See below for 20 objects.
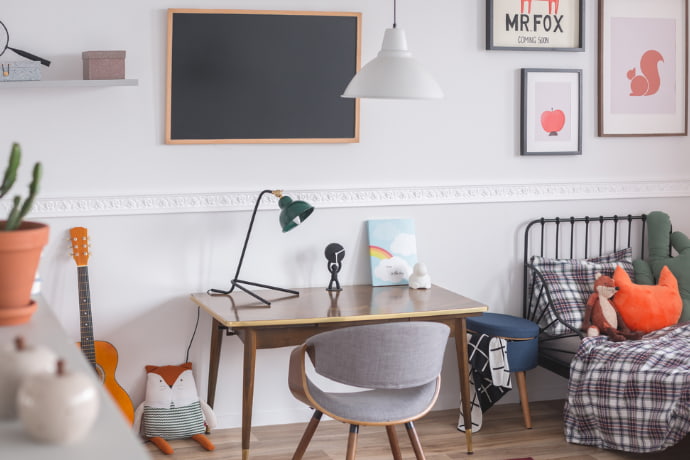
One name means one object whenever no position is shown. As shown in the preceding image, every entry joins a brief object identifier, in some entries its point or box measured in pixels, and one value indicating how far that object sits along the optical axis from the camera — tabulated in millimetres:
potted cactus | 1365
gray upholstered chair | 2750
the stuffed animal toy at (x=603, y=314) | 3859
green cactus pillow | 4160
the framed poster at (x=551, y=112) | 4160
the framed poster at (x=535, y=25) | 4074
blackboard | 3693
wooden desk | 3258
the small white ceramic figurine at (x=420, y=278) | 3859
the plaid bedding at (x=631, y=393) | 3330
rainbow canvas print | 3988
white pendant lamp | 3004
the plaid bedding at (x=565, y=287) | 4035
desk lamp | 3531
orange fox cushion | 3900
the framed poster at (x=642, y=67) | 4258
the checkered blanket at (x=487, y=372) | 3803
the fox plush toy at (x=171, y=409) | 3660
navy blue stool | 3857
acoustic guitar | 3553
